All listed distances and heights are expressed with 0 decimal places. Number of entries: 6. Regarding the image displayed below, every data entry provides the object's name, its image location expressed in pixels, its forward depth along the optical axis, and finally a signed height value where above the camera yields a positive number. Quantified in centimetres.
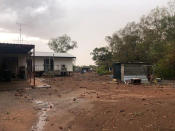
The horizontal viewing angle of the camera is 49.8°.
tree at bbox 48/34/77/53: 4638 +648
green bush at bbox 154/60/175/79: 1560 -11
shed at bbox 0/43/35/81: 1473 +70
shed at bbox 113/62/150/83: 1653 -18
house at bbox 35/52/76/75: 2352 +93
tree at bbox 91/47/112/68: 3548 +289
